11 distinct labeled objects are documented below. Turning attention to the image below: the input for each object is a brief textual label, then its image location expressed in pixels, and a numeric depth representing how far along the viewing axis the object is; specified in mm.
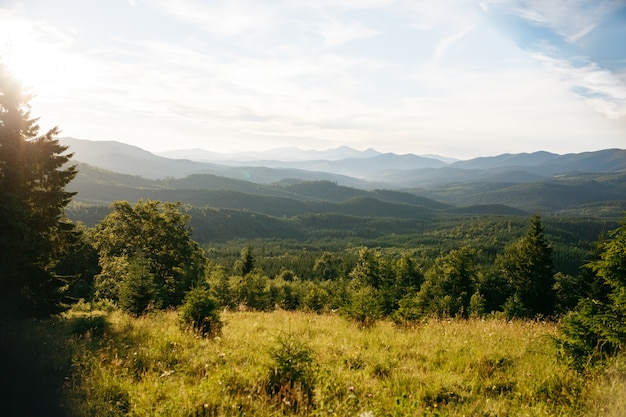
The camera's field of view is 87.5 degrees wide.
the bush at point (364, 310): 10648
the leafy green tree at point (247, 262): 44781
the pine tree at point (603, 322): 5840
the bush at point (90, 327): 8953
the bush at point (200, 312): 9000
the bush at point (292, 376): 5000
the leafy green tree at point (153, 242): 27516
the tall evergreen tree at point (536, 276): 37719
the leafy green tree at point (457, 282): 41750
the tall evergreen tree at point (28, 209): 11570
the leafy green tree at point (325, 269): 97938
